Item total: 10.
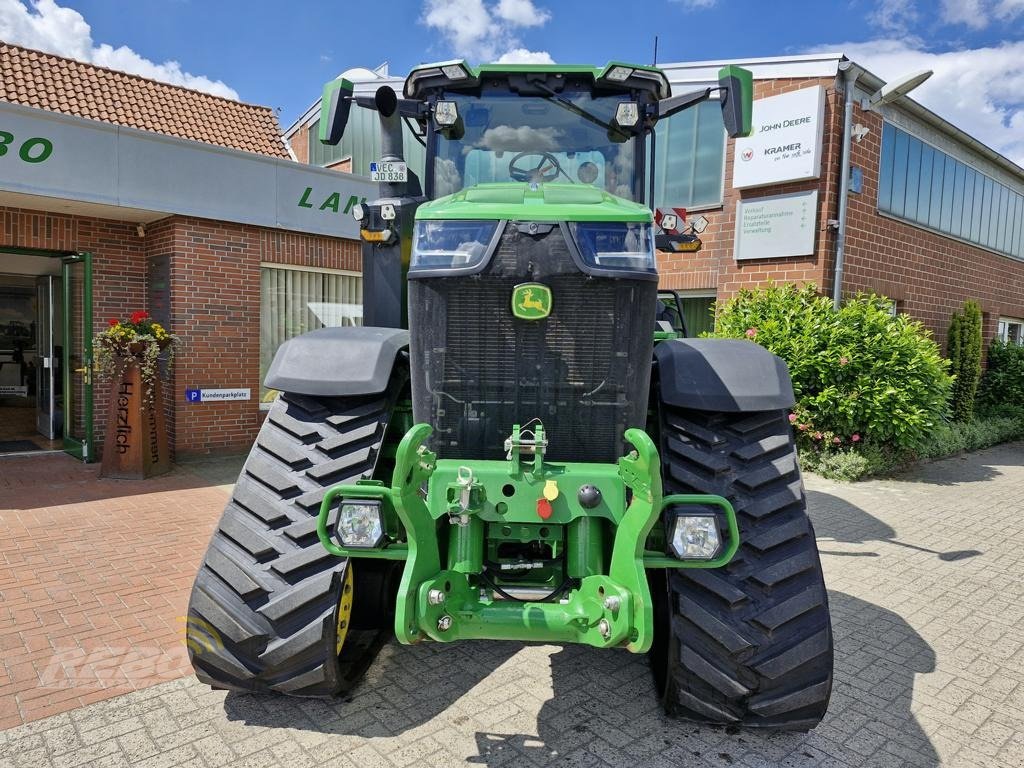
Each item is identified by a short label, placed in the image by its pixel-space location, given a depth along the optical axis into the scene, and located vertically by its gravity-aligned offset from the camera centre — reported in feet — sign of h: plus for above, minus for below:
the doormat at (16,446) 29.47 -5.49
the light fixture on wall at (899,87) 27.88 +11.14
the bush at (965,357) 42.32 -0.21
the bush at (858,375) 28.30 -1.05
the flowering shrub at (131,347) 24.90 -0.77
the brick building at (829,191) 32.50 +8.53
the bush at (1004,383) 46.34 -1.93
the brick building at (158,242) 24.98 +3.64
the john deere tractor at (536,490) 8.30 -1.99
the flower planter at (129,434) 24.91 -3.93
